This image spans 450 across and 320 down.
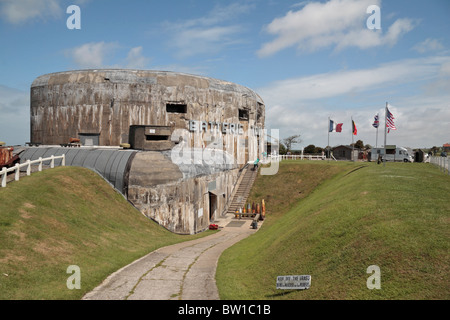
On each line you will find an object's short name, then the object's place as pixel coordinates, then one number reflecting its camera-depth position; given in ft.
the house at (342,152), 201.92
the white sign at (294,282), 34.22
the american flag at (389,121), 109.09
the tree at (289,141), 341.21
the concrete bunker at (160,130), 91.71
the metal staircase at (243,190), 132.36
